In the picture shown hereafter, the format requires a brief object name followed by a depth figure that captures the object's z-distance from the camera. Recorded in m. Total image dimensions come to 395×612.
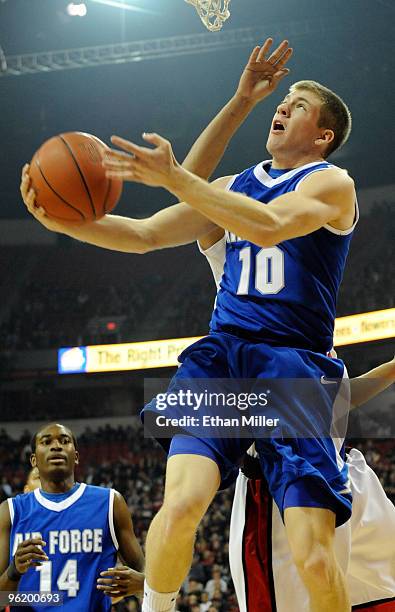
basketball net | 7.29
